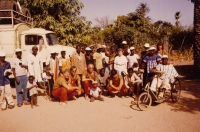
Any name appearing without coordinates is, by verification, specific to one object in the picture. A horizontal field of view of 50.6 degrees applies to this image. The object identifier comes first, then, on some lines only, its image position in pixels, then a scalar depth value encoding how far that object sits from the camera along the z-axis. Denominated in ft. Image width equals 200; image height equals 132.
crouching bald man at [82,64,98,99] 24.43
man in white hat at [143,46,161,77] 22.13
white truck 29.50
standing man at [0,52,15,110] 20.21
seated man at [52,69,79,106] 22.41
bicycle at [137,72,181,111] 20.12
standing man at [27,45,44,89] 23.32
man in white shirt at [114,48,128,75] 25.20
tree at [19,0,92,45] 44.14
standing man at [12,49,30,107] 21.54
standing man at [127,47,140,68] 26.09
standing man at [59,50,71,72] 24.88
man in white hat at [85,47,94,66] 25.87
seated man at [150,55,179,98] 20.73
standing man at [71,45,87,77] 25.12
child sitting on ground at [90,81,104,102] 24.03
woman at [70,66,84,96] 23.91
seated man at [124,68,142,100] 24.08
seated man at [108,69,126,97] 24.19
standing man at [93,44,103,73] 26.68
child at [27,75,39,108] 21.53
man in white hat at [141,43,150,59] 23.83
